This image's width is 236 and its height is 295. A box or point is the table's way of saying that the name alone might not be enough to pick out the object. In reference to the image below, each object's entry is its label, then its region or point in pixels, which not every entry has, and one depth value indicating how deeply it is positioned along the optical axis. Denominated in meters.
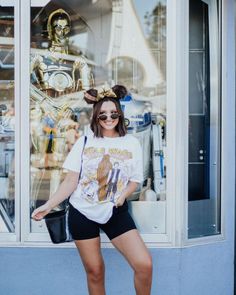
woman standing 3.32
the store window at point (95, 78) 4.14
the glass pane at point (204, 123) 4.14
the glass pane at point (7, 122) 4.14
